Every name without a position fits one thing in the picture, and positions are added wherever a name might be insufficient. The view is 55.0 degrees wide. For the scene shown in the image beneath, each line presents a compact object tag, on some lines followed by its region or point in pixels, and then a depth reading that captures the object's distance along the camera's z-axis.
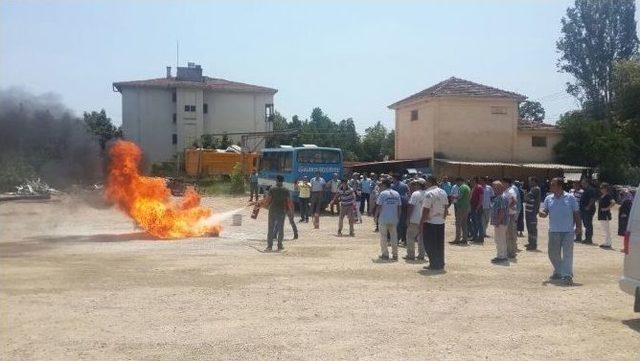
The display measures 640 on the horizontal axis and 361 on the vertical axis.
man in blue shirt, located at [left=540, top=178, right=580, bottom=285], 10.20
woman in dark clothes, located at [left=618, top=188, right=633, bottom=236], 16.36
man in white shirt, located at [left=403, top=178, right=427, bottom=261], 12.31
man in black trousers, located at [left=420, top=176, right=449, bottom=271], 11.39
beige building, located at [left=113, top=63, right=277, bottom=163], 56.94
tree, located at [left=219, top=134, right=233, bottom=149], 51.16
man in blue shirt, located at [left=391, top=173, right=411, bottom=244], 14.75
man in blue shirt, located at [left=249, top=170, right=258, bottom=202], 30.23
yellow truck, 41.44
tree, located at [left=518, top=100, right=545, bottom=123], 82.62
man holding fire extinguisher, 14.12
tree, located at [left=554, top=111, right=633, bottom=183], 35.78
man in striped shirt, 17.56
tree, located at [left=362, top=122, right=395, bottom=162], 67.94
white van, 7.62
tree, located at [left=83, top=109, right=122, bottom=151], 57.63
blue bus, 25.48
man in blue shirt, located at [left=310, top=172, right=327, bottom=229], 21.30
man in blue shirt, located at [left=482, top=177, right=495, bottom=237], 16.09
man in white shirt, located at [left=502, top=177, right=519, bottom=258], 12.73
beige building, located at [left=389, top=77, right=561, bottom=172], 37.12
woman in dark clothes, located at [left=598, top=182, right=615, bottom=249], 15.61
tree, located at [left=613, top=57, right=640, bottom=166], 39.41
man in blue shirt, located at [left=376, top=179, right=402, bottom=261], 12.71
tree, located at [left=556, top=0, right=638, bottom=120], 48.16
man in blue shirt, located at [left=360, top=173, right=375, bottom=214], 24.42
